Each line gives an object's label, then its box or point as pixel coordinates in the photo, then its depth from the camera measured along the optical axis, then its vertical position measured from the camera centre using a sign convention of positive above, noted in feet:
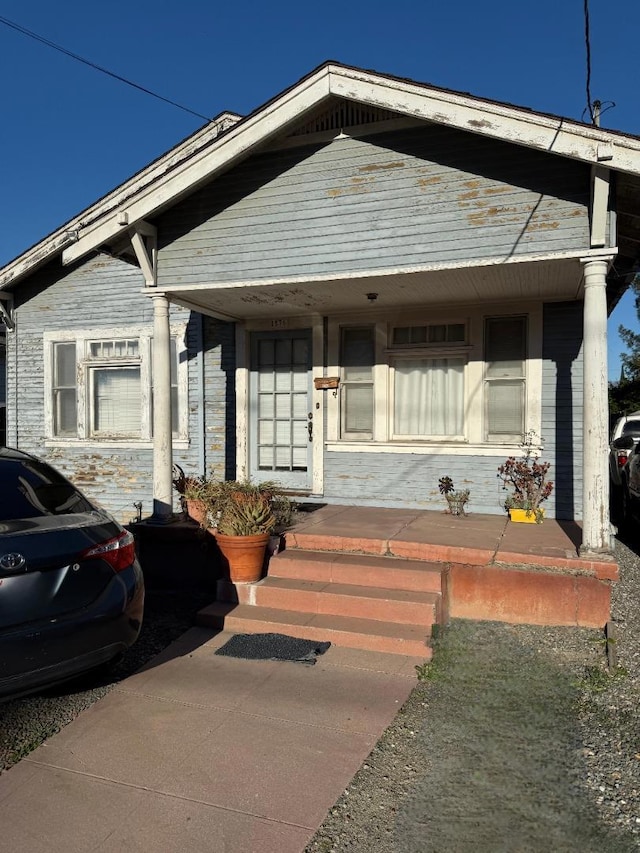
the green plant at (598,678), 13.10 -5.42
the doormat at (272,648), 14.89 -5.44
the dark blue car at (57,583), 10.25 -2.83
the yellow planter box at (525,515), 22.45 -3.40
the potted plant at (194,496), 19.58 -2.44
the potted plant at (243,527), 17.70 -3.05
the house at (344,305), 17.88 +4.38
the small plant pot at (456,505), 23.68 -3.20
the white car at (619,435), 34.96 -1.08
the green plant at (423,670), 13.70 -5.45
